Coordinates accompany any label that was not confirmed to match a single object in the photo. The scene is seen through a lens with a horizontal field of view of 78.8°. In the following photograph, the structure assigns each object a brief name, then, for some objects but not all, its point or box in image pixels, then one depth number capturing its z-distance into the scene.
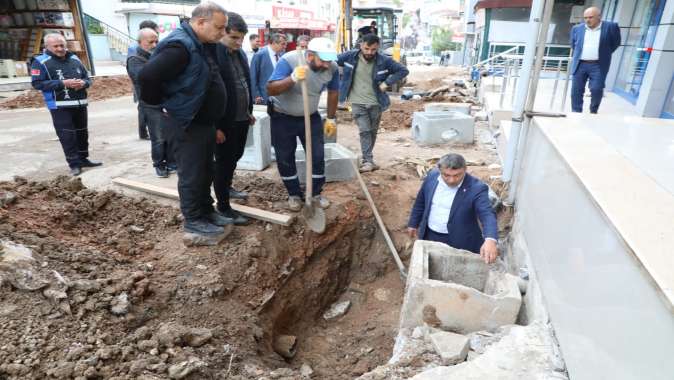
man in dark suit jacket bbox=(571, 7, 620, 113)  5.25
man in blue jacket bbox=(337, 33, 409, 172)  5.35
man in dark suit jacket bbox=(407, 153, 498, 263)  3.02
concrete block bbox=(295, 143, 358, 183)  5.08
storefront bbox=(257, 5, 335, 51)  21.02
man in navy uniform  4.68
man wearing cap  3.66
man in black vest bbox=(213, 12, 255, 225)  3.46
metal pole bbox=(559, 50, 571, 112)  5.25
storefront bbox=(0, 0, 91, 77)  13.54
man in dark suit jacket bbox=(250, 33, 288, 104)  5.39
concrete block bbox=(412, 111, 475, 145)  7.05
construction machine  15.50
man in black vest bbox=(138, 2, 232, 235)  2.85
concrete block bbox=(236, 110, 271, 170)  5.21
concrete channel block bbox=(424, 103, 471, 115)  8.32
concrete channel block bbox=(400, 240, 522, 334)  2.69
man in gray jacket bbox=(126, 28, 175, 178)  4.80
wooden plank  4.05
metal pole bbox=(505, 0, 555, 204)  3.46
